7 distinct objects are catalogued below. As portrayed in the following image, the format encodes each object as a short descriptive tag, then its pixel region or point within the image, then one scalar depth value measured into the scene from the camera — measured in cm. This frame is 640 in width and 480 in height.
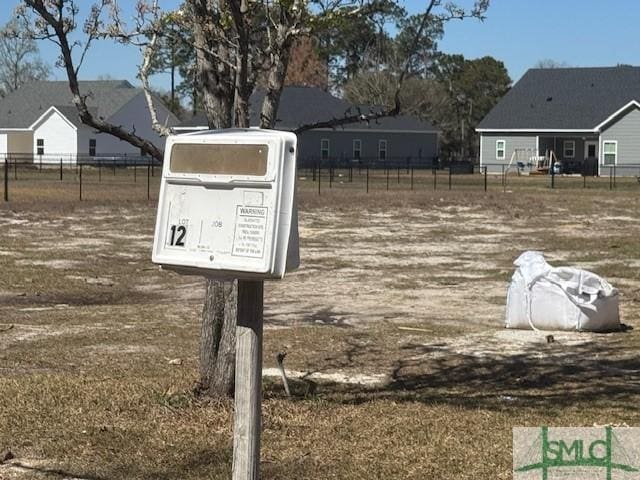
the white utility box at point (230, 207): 402
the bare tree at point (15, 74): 10200
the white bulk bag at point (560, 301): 1112
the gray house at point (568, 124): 6128
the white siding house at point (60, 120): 7306
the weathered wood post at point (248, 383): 432
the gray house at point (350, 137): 6825
